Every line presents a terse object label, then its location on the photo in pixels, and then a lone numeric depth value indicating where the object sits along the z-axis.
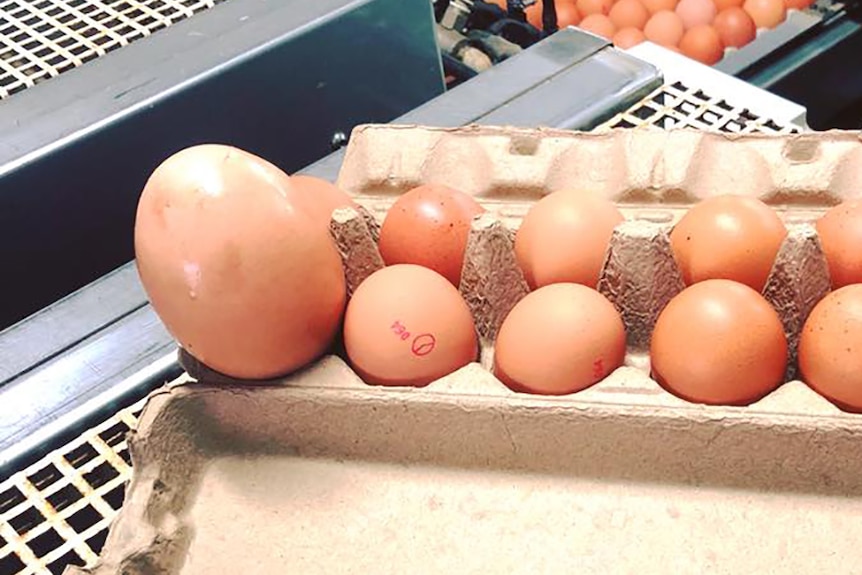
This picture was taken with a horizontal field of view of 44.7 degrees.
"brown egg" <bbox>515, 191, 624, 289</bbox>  0.37
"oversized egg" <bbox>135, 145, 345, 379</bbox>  0.33
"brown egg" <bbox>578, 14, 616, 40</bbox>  0.81
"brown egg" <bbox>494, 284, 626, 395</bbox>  0.34
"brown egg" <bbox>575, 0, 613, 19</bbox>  0.83
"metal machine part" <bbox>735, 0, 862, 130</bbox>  0.74
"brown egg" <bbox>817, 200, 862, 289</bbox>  0.35
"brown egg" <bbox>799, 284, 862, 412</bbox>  0.32
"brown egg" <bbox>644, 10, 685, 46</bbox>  0.80
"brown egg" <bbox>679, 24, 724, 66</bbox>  0.77
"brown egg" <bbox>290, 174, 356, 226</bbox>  0.39
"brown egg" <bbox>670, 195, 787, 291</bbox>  0.35
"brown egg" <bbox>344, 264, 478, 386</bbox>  0.35
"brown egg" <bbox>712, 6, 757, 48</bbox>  0.78
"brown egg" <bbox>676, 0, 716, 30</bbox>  0.80
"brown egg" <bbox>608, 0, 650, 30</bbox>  0.82
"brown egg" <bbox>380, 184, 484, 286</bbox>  0.38
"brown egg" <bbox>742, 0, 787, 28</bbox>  0.78
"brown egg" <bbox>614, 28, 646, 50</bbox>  0.79
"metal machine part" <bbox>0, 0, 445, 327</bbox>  0.49
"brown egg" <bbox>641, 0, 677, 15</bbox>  0.82
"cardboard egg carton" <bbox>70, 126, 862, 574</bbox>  0.33
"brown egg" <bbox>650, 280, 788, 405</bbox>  0.32
